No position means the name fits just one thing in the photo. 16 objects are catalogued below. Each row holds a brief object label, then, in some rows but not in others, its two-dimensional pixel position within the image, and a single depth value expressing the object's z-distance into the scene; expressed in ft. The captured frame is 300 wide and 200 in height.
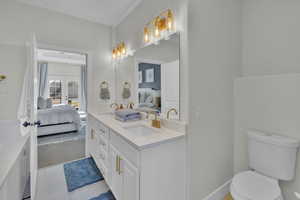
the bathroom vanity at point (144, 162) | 3.93
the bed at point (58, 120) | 12.89
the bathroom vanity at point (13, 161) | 3.86
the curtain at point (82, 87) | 23.91
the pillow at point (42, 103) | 17.53
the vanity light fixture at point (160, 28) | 5.09
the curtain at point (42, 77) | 20.72
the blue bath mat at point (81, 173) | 6.57
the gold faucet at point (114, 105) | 9.49
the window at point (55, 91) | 22.08
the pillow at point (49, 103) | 18.17
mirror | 5.26
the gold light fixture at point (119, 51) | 8.47
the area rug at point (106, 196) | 5.70
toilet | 4.46
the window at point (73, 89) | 23.56
